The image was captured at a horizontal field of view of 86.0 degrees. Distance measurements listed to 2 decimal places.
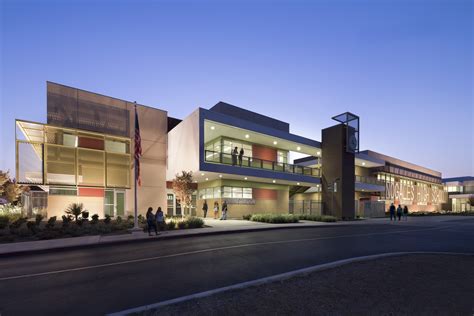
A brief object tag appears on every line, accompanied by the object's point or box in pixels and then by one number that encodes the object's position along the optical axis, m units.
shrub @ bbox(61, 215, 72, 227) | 16.09
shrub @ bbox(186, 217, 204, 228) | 17.94
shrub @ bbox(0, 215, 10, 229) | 16.08
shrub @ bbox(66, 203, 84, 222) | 18.53
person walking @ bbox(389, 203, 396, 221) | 30.79
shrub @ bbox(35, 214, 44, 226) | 16.06
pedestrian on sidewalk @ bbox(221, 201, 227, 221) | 24.28
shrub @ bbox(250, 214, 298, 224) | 22.27
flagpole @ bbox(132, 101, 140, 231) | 16.59
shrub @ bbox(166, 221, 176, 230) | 17.23
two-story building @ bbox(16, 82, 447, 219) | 22.83
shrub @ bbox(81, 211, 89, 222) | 18.86
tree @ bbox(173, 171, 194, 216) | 21.69
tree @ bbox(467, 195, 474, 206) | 62.30
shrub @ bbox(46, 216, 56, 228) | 15.56
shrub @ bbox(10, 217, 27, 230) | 15.05
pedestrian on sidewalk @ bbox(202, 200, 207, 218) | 27.01
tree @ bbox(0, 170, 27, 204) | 30.98
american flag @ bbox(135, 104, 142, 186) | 16.70
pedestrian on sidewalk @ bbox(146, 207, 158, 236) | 14.82
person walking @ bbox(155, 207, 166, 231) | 15.92
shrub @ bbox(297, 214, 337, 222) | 25.56
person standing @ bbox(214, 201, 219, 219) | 25.82
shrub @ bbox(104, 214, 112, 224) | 18.50
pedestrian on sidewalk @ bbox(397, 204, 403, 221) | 30.37
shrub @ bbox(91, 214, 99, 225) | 18.20
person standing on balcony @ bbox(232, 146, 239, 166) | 24.34
